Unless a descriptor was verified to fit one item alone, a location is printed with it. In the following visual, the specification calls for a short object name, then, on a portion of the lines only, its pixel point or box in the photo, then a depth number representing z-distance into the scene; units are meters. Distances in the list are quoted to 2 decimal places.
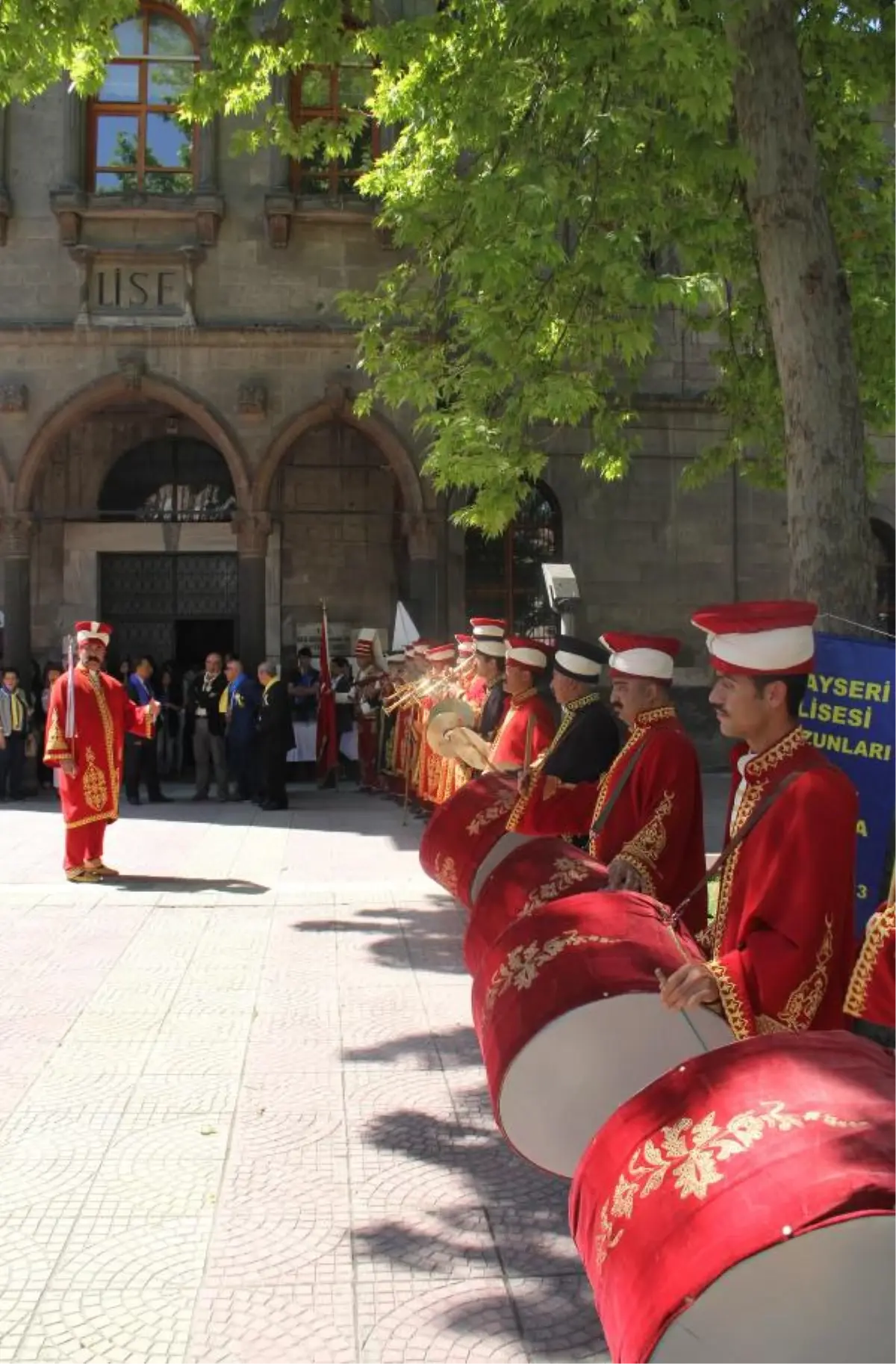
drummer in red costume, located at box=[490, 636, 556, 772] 7.69
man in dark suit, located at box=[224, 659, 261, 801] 16.30
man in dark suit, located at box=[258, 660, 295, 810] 15.52
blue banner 4.74
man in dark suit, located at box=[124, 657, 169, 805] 15.59
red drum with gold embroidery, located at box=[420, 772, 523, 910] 6.43
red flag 17.97
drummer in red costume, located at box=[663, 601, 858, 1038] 2.98
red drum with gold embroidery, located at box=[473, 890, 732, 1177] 3.24
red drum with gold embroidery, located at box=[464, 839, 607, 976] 4.34
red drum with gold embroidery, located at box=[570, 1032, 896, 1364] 1.91
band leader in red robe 10.05
